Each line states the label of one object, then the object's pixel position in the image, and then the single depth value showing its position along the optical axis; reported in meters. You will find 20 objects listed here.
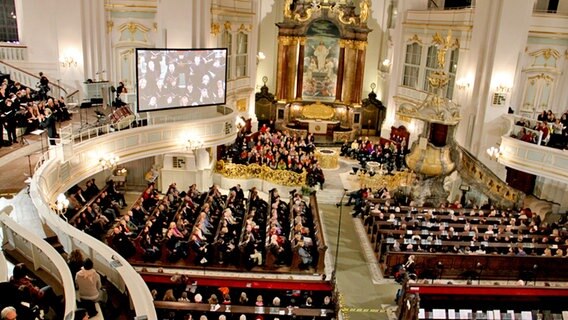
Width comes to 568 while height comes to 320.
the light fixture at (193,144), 18.38
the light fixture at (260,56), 28.27
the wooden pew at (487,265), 14.71
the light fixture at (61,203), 11.13
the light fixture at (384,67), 28.71
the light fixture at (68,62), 20.38
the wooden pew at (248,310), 10.64
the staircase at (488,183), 18.75
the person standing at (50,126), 13.30
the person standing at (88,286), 7.04
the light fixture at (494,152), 18.43
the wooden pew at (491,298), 12.36
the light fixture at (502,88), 19.64
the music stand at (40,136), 14.93
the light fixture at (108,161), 15.23
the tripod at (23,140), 14.31
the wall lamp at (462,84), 21.14
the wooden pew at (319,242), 14.54
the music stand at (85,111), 15.60
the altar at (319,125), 29.00
